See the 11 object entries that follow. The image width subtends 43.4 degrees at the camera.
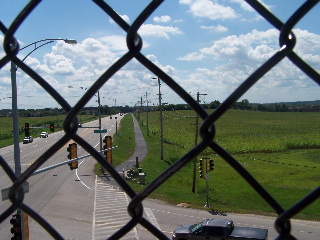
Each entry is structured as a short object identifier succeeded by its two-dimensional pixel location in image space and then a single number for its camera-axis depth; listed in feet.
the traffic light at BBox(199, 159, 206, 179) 75.66
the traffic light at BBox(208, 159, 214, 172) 75.27
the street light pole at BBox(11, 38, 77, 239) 27.58
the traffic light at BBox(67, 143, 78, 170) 49.03
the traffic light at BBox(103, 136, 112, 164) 60.41
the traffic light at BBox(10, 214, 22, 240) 32.14
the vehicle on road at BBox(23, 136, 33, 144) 165.03
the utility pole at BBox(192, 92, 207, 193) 78.30
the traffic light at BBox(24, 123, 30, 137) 85.97
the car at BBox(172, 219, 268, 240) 49.55
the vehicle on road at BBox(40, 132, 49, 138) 196.54
